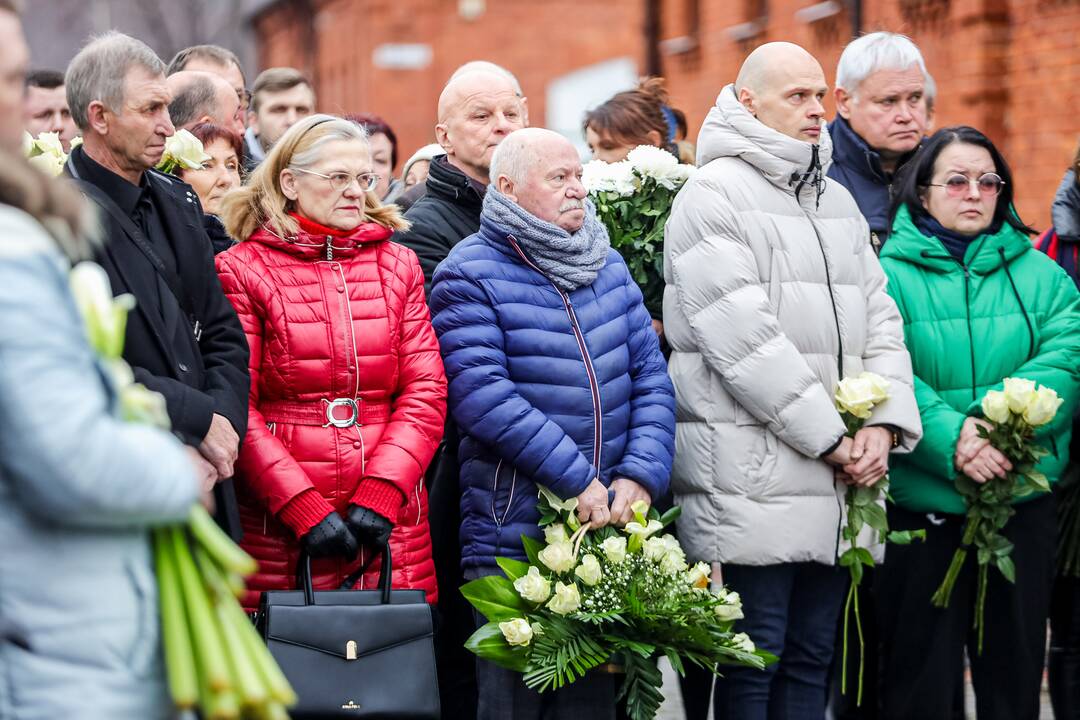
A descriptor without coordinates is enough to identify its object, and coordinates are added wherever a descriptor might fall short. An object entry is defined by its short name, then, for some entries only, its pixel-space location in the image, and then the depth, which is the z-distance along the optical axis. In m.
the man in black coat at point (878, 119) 12.85
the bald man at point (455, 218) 11.09
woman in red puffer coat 9.59
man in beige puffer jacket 10.57
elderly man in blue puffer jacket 10.02
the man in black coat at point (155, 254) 8.59
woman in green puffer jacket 11.62
